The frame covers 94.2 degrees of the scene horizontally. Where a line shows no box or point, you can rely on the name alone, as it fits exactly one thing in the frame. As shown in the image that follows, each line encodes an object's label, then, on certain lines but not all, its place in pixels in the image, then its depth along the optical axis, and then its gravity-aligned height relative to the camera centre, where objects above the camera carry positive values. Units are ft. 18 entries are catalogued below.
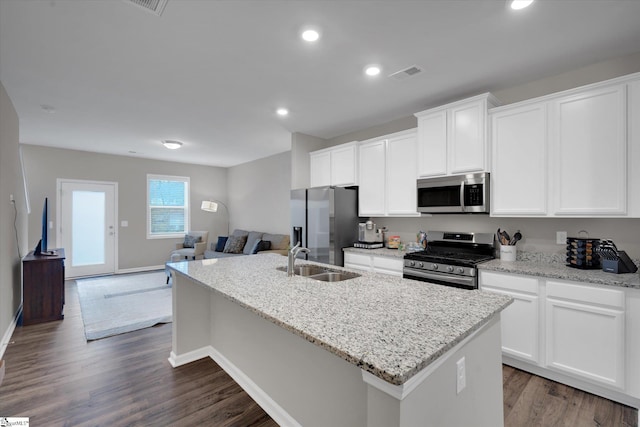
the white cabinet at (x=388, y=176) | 11.44 +1.63
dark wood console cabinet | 11.29 -2.90
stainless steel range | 8.80 -1.35
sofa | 18.06 -1.90
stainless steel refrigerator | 12.52 -0.25
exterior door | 18.89 -0.80
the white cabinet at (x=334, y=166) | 13.35 +2.33
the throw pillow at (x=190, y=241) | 21.52 -1.91
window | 22.16 +0.65
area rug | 11.16 -4.11
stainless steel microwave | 9.18 +0.72
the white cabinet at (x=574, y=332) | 6.53 -2.81
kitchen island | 3.04 -1.67
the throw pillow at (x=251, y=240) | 19.10 -1.67
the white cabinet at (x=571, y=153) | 7.06 +1.66
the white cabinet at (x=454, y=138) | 9.16 +2.56
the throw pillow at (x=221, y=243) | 20.89 -2.00
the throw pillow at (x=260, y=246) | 17.84 -1.89
